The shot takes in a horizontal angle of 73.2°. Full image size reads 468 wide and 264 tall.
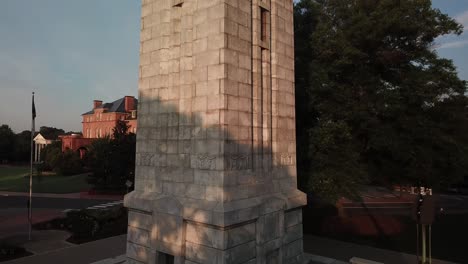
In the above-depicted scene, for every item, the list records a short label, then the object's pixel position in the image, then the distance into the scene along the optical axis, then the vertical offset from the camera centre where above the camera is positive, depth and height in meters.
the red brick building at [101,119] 64.00 +5.91
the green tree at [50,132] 127.07 +5.64
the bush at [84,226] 19.83 -5.14
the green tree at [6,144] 81.75 +0.12
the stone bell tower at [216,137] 8.90 +0.28
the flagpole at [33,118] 19.34 +1.67
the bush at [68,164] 54.28 -3.22
